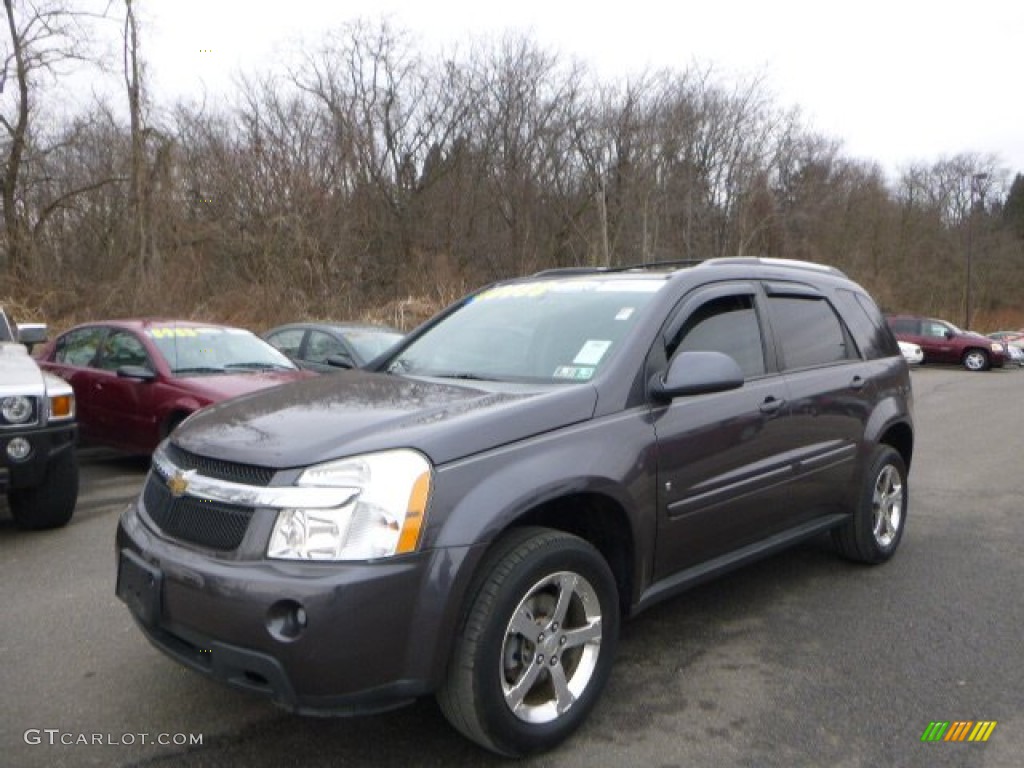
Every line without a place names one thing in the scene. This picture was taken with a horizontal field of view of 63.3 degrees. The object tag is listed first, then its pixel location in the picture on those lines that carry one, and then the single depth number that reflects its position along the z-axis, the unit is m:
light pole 49.58
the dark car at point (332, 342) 10.20
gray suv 2.46
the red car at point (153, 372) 7.07
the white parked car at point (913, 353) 23.71
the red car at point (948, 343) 25.41
